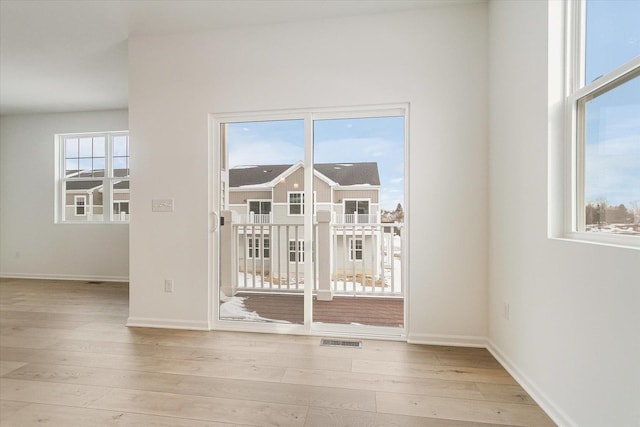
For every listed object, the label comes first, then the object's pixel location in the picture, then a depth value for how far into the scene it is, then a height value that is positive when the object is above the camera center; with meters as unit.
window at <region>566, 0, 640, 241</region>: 1.23 +0.45
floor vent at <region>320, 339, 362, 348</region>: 2.43 -1.12
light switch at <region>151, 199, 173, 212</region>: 2.82 +0.05
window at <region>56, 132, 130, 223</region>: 4.91 +0.55
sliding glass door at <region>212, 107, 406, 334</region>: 2.72 +0.19
